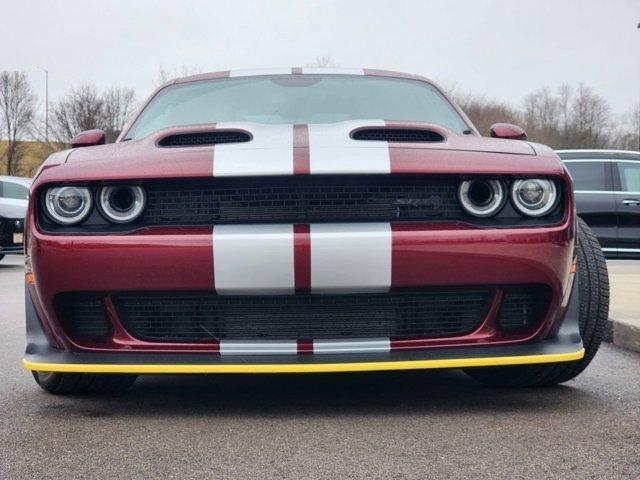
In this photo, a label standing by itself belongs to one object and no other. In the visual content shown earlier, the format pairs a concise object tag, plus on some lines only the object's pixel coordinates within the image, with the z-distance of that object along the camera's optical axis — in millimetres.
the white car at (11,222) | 11648
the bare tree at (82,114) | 41375
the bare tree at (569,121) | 60219
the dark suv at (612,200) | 10766
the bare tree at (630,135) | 57862
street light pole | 42094
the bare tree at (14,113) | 47531
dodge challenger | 2654
